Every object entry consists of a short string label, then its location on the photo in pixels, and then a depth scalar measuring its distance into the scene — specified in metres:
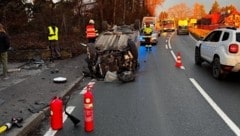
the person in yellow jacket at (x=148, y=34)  24.51
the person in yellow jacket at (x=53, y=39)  15.52
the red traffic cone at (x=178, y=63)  13.26
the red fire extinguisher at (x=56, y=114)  5.47
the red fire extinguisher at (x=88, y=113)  5.43
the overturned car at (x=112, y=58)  11.36
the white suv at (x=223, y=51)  9.81
